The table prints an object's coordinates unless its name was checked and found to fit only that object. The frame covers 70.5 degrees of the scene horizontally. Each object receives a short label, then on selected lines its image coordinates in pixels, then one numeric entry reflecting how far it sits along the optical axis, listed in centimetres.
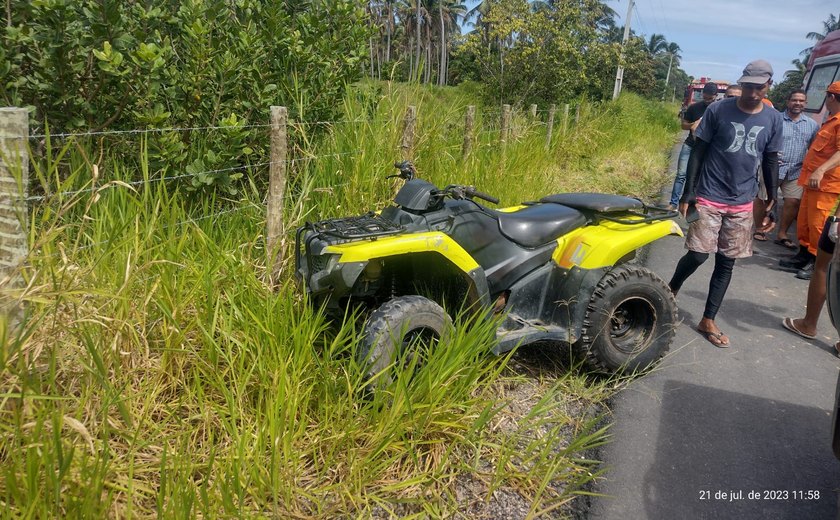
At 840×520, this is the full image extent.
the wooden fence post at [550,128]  957
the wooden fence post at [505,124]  752
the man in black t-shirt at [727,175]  410
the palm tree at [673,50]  9985
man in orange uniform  520
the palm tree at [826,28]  5685
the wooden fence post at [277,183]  370
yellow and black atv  286
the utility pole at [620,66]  1615
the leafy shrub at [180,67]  338
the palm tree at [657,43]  9326
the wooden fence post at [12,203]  222
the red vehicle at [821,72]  1016
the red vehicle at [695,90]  3069
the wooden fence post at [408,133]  516
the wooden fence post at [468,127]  626
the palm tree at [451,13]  6211
